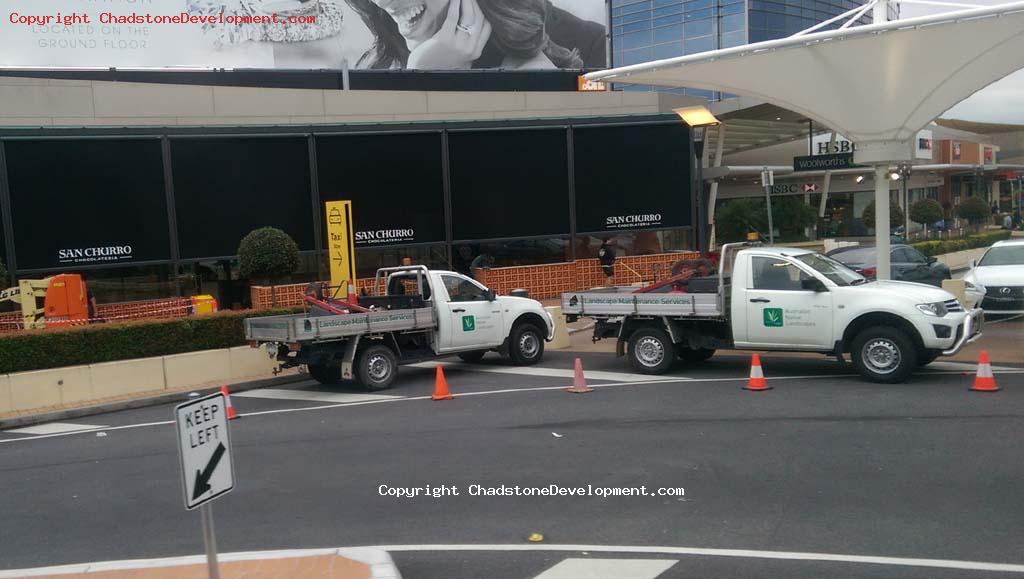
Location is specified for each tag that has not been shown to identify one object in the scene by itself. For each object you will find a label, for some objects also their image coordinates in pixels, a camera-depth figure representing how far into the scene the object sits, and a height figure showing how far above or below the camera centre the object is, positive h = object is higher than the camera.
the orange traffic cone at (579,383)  13.97 -2.20
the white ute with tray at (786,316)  13.16 -1.38
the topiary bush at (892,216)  46.41 -0.03
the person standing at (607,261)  26.97 -0.89
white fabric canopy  16.22 +2.71
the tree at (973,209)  50.75 +0.10
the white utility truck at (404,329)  14.75 -1.44
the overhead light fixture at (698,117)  20.39 +2.30
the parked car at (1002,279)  17.56 -1.27
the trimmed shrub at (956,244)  35.38 -1.26
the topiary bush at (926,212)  47.59 +0.06
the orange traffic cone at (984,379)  12.46 -2.16
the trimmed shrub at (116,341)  15.16 -1.47
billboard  30.23 +7.42
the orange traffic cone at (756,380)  13.27 -2.17
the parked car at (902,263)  23.02 -1.17
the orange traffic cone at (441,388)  13.94 -2.18
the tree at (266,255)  19.38 -0.18
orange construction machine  18.31 -0.82
